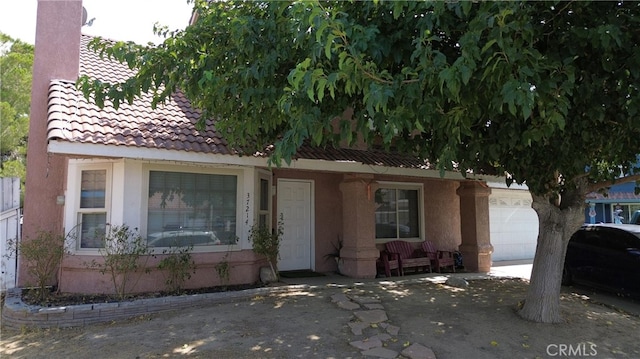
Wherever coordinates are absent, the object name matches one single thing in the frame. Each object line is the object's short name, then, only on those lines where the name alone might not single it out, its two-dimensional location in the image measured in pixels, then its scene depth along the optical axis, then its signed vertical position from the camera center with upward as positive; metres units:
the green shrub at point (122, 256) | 6.67 -0.67
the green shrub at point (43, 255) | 6.61 -0.65
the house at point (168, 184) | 6.95 +0.62
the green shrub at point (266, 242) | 7.95 -0.54
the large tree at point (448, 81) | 3.68 +1.38
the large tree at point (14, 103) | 14.61 +4.20
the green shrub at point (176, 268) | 7.07 -0.91
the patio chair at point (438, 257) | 10.38 -1.07
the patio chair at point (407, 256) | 9.84 -1.02
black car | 8.26 -0.95
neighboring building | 22.02 +0.48
